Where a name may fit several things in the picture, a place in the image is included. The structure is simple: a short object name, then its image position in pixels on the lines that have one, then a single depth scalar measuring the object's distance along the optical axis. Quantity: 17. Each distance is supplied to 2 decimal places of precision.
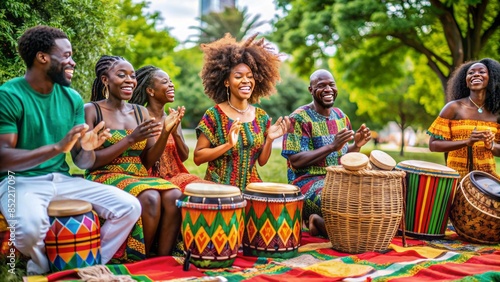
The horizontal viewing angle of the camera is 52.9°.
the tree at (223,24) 41.31
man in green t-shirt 3.34
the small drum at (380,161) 4.43
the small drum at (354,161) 4.23
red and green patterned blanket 3.59
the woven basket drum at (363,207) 4.27
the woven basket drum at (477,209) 4.80
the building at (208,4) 62.06
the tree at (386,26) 12.74
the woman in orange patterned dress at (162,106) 4.91
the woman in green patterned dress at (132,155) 3.93
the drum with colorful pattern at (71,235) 3.40
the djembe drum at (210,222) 3.73
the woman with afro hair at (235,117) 4.73
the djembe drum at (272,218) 4.08
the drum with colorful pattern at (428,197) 4.91
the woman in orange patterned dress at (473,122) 5.52
